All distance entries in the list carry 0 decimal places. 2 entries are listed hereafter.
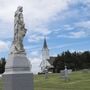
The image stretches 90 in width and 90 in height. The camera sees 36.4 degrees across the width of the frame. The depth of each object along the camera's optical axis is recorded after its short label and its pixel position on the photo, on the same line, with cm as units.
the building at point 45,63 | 6034
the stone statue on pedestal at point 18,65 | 602
